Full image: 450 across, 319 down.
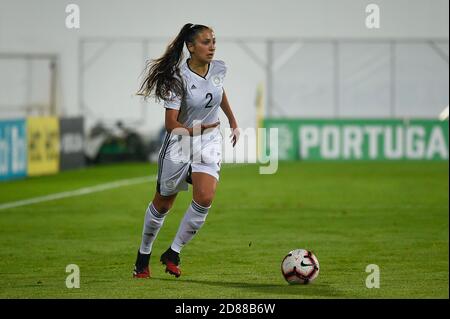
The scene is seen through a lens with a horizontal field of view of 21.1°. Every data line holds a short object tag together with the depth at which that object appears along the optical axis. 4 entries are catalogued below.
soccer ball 10.46
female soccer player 10.47
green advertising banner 33.53
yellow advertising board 26.17
